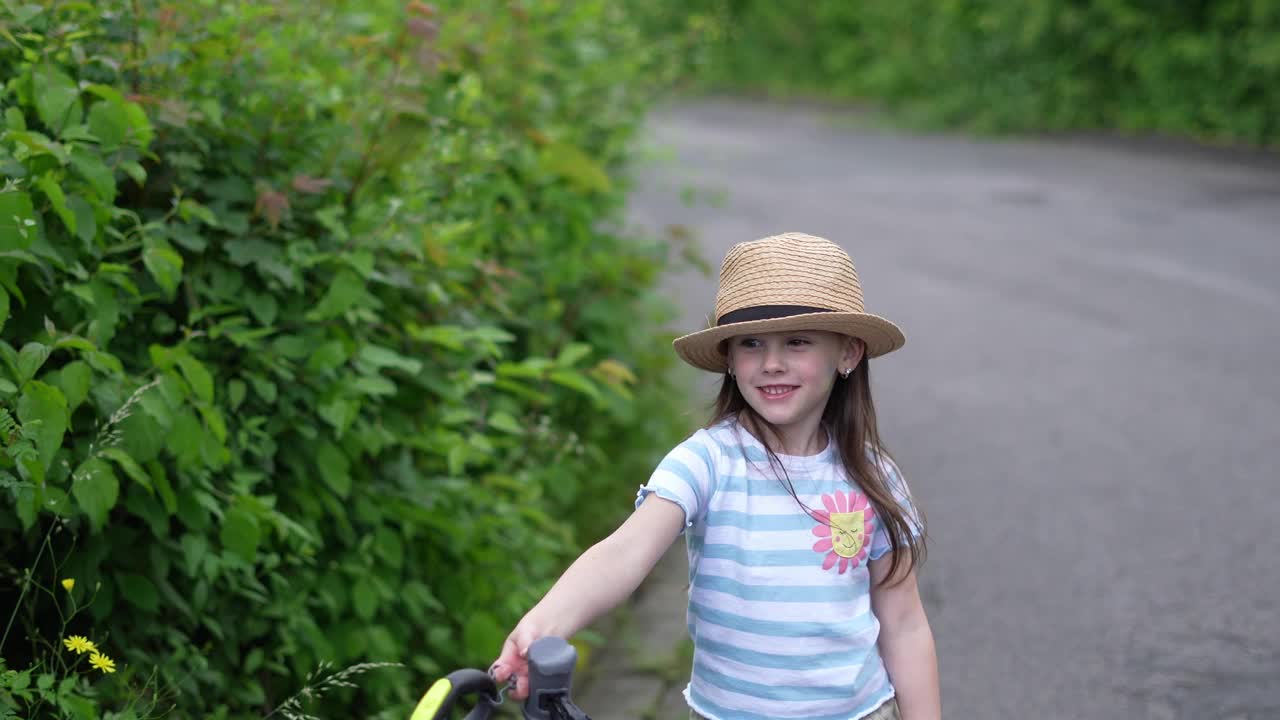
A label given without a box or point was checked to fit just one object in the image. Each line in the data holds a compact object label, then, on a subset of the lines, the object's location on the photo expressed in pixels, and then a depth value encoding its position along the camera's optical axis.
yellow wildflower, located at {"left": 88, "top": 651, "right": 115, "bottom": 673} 2.76
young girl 2.63
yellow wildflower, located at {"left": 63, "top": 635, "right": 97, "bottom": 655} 2.76
